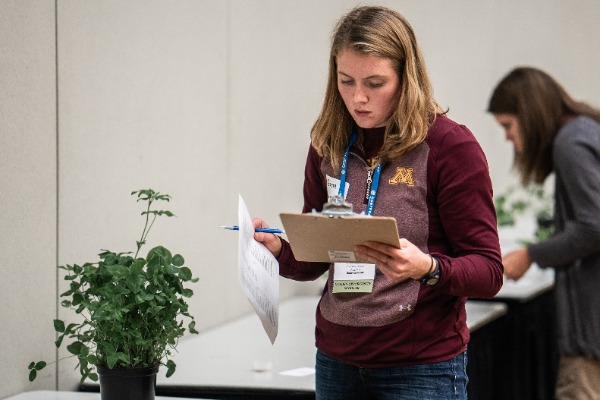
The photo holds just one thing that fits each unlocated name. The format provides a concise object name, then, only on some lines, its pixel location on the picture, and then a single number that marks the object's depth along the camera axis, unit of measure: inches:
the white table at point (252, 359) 187.8
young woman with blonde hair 134.8
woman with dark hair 241.6
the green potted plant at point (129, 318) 150.3
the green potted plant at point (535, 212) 372.5
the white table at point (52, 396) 173.2
